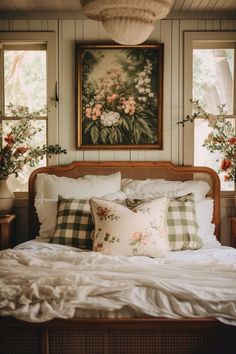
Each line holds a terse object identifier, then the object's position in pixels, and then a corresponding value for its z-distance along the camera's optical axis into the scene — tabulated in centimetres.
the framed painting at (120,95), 418
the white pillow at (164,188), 382
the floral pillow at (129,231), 300
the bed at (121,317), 221
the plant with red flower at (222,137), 388
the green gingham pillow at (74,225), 329
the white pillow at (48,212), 365
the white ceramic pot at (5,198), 388
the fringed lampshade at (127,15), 220
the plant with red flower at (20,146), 393
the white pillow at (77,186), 379
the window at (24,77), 427
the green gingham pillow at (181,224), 328
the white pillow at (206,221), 365
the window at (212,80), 429
